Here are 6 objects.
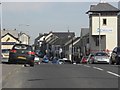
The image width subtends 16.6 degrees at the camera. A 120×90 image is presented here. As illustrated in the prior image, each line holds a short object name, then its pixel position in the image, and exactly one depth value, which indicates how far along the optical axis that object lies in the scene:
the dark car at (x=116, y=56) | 33.84
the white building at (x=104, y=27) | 86.56
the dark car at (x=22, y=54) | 29.09
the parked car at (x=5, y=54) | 38.39
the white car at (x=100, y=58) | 38.69
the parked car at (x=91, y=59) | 39.57
